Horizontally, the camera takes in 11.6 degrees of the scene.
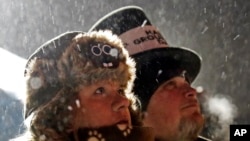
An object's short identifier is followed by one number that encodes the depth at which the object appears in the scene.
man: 3.52
